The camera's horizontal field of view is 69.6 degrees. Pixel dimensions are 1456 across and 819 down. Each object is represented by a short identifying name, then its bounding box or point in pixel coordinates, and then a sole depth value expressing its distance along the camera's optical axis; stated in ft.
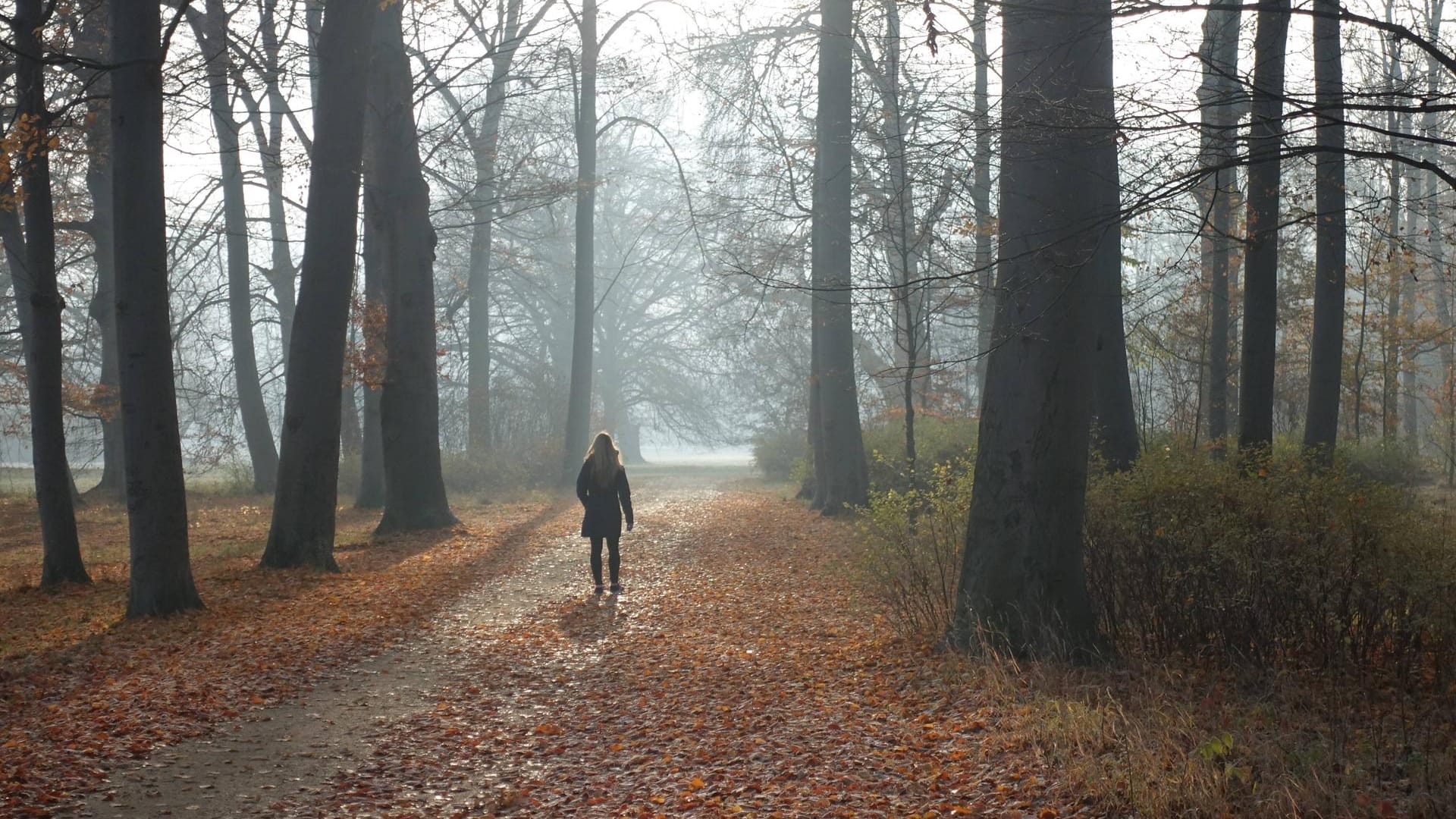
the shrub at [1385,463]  56.34
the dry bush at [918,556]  28.09
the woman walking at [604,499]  37.81
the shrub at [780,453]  104.63
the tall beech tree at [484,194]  73.56
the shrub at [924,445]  57.52
